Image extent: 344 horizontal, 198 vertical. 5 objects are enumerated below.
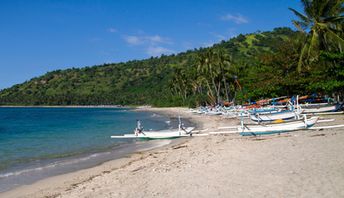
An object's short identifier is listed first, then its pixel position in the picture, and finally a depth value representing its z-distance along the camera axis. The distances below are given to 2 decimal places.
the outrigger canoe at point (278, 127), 18.62
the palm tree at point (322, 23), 28.89
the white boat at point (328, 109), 29.53
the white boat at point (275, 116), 25.52
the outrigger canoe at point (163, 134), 24.03
